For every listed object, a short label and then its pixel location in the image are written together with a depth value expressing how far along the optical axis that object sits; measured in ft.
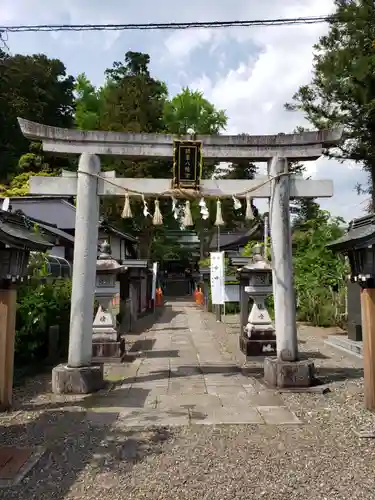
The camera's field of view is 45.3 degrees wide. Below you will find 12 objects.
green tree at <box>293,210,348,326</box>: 56.90
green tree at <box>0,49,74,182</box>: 119.65
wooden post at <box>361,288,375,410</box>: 20.81
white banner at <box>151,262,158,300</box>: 87.25
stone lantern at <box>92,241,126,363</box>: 37.40
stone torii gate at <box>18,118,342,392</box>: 25.85
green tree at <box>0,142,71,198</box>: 100.53
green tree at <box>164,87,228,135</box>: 121.49
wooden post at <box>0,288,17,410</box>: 20.76
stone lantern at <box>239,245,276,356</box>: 37.52
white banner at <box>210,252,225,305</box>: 60.39
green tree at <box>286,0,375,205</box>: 70.18
